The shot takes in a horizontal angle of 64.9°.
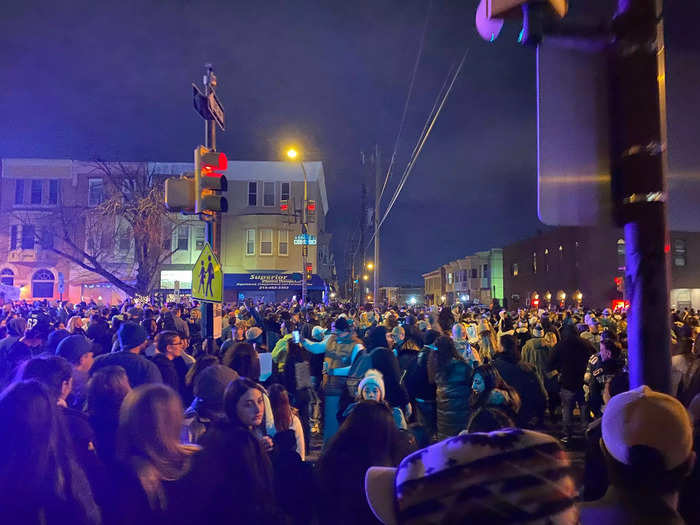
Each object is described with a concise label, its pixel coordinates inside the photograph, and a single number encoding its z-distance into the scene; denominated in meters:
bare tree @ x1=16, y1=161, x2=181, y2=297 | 27.98
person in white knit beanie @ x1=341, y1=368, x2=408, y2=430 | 4.33
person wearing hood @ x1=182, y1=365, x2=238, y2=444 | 4.12
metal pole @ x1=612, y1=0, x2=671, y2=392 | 2.21
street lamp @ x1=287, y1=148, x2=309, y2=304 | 20.14
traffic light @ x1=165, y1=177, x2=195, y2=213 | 7.77
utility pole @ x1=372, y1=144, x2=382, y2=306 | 26.48
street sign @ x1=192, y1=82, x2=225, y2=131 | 8.30
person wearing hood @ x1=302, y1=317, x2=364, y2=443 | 7.13
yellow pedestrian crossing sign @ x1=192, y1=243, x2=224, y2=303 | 7.68
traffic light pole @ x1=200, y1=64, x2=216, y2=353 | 8.28
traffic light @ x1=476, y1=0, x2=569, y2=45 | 2.44
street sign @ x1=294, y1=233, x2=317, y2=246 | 28.00
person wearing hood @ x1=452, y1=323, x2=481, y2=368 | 8.50
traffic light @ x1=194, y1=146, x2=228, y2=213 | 7.71
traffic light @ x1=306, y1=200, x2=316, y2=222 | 26.72
